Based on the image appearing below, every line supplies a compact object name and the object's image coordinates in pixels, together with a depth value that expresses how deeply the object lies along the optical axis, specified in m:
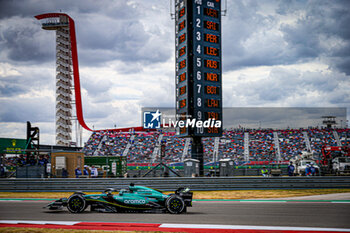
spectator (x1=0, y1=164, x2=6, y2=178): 22.37
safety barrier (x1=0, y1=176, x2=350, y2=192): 18.05
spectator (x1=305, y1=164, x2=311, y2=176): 21.53
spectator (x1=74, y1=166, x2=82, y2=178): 20.67
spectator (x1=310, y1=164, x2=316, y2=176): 21.40
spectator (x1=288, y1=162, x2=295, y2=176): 23.68
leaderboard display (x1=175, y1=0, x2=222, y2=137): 24.50
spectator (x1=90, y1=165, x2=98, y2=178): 23.12
